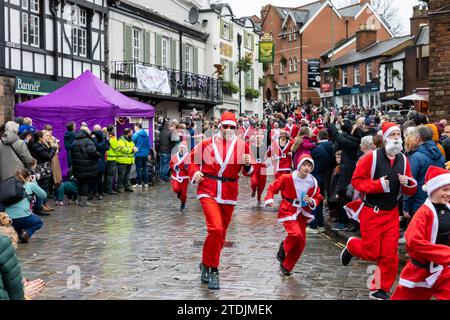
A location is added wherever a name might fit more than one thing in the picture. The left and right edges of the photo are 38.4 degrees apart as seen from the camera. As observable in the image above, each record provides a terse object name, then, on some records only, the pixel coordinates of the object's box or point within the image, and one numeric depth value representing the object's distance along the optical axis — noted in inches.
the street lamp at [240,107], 1507.1
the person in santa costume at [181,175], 546.3
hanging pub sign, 1624.0
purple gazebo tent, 696.4
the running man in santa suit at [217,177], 300.0
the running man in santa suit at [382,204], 276.7
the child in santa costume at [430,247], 202.5
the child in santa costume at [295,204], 324.5
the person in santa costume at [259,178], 589.3
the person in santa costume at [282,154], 559.8
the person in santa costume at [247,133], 780.0
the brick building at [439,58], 633.6
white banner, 1056.2
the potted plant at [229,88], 1526.8
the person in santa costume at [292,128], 768.2
